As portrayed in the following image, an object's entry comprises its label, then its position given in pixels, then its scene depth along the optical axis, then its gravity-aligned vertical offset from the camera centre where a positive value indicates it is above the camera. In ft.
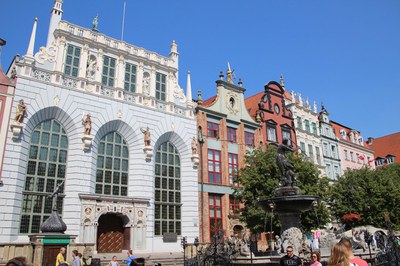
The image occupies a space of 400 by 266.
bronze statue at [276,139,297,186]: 46.09 +8.38
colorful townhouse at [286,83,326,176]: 140.97 +43.56
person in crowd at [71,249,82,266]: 41.39 -2.47
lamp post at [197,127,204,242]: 96.75 +16.34
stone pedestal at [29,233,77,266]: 43.29 -0.61
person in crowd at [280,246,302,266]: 23.38 -1.69
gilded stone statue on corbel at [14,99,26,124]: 73.47 +26.61
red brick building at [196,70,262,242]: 100.53 +26.65
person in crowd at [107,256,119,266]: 42.01 -2.85
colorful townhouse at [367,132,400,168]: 185.16 +47.04
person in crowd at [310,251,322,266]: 23.06 -1.52
